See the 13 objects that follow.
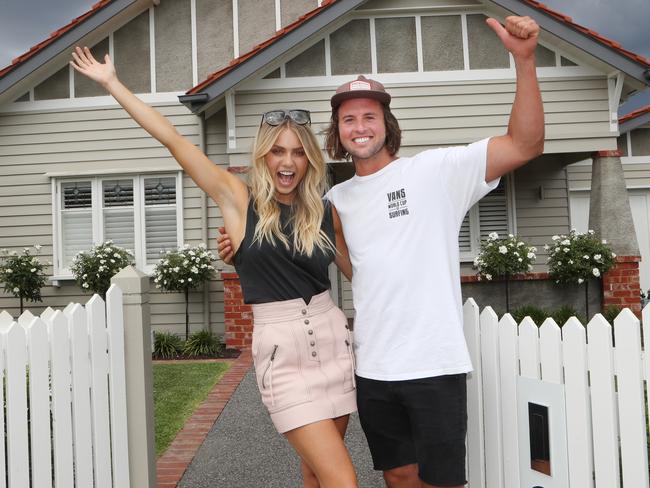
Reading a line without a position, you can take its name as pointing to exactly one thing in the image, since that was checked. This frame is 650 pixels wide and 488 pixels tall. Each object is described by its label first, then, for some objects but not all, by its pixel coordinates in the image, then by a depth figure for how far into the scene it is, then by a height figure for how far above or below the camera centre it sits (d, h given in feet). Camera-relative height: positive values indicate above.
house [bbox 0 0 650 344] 28.09 +8.14
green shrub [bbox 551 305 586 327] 25.90 -2.97
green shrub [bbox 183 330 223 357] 26.91 -4.01
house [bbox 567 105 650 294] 36.29 +4.12
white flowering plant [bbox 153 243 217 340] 27.99 -0.33
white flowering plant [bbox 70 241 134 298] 28.43 +0.03
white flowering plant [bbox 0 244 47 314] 29.09 -0.40
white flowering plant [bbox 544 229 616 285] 26.78 -0.41
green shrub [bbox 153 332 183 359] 26.96 -4.01
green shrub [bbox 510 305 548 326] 25.78 -2.89
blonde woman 6.99 -0.15
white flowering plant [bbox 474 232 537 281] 27.53 -0.31
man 6.75 -0.34
